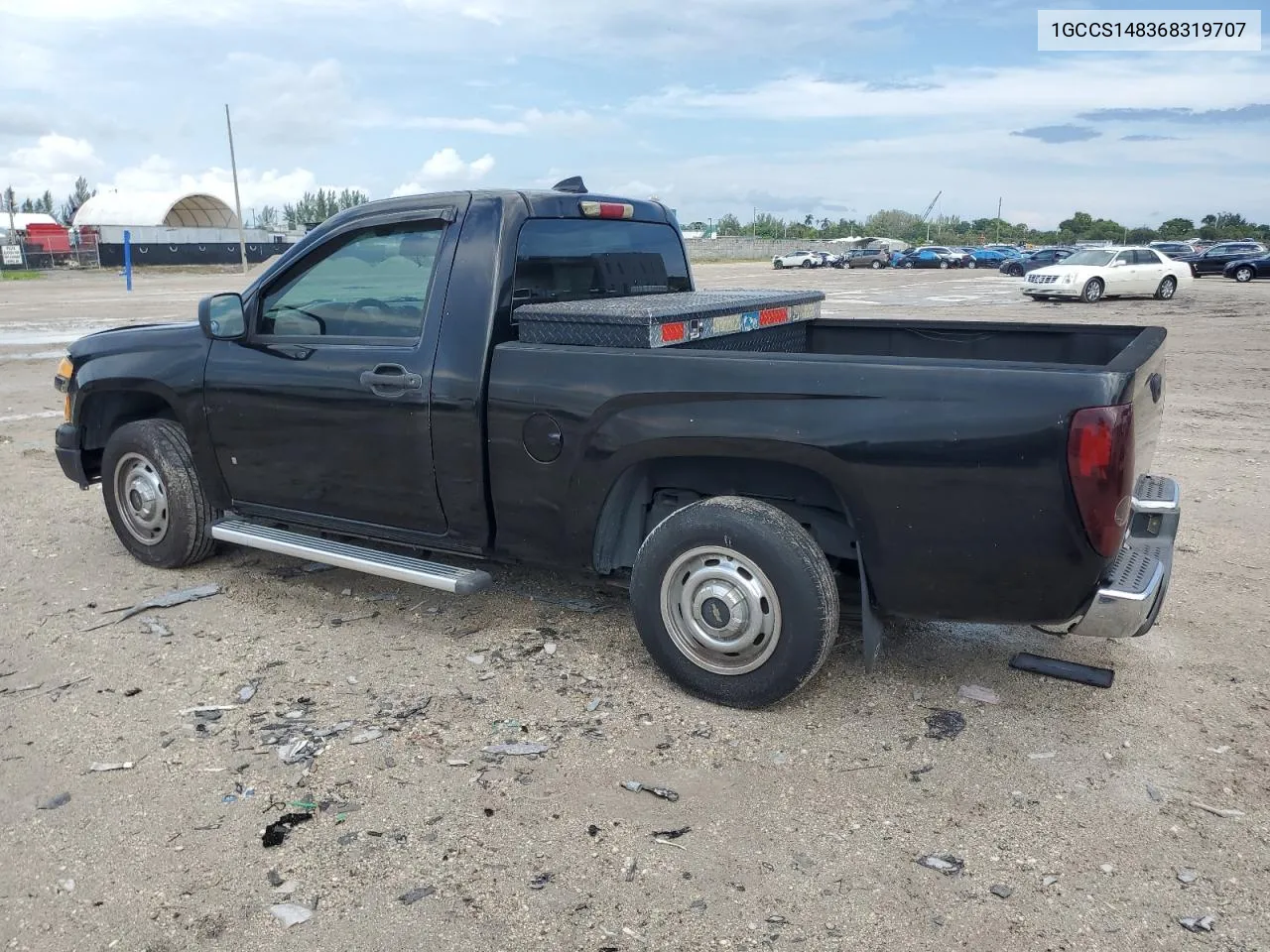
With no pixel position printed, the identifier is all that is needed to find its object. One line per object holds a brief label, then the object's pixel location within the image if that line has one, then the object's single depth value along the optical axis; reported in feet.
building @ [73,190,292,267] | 167.53
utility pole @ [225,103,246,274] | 162.71
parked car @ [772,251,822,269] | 210.59
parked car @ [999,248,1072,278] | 140.26
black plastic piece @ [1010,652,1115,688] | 13.42
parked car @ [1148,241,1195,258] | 147.88
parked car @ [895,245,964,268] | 195.83
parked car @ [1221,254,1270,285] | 120.26
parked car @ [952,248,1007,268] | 196.40
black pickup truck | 10.93
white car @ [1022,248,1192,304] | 81.82
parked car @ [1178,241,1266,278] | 127.65
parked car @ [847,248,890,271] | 211.00
